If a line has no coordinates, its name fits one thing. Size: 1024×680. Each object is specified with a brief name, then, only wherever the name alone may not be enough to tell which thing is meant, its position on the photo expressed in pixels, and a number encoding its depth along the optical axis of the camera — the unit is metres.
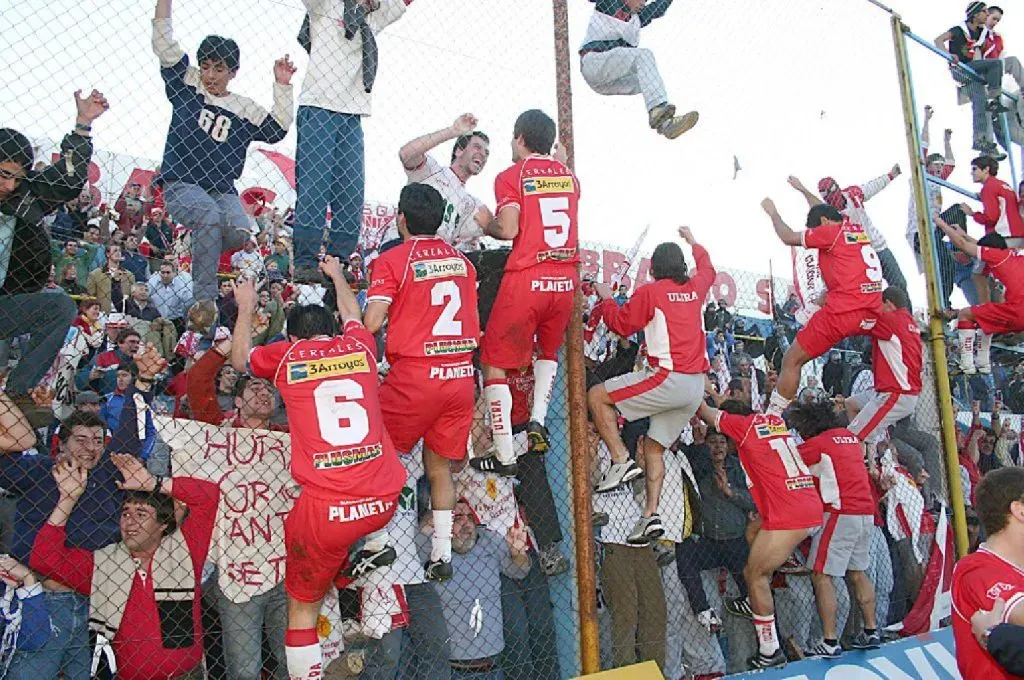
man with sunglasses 4.25
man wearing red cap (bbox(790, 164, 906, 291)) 8.21
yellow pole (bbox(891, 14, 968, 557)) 7.36
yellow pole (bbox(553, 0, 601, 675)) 4.87
